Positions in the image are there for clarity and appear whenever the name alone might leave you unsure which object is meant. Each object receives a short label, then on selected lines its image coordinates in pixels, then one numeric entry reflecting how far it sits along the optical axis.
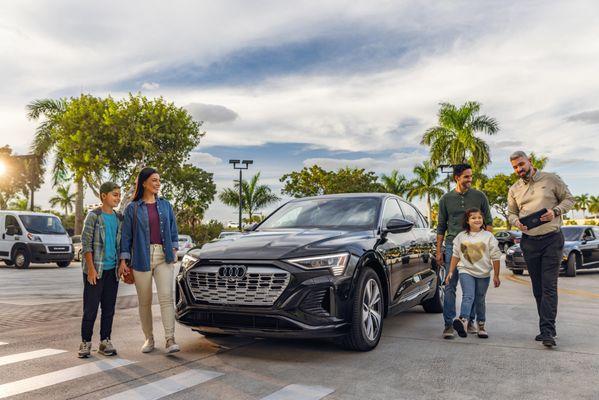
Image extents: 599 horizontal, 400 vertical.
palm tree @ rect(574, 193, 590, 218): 143.75
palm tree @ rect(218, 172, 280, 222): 48.19
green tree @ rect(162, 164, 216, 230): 36.78
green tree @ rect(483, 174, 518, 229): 59.12
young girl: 6.20
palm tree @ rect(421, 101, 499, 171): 35.59
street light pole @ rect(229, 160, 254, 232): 33.12
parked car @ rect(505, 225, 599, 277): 15.59
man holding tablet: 5.82
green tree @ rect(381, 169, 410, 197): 55.72
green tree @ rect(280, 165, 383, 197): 47.78
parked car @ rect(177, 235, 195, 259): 27.60
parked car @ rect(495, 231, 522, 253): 33.53
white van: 19.41
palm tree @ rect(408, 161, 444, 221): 53.34
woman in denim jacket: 5.41
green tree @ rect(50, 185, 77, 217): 74.50
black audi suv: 4.92
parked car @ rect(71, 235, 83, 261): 26.31
